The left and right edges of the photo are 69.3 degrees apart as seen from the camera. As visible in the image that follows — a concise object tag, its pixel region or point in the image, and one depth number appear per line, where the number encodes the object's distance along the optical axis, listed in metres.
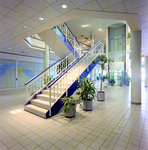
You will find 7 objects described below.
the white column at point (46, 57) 8.02
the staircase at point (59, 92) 3.80
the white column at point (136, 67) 5.04
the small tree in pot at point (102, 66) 5.71
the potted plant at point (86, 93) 4.21
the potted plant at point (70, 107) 3.49
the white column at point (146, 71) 11.97
